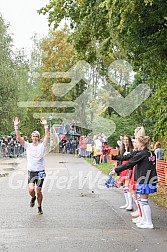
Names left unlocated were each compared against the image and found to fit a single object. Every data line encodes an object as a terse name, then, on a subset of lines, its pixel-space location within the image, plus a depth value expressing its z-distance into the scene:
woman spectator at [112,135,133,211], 11.59
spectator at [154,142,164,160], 19.83
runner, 11.16
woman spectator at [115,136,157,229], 9.59
